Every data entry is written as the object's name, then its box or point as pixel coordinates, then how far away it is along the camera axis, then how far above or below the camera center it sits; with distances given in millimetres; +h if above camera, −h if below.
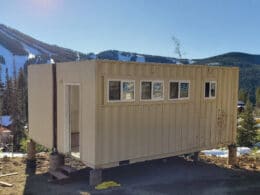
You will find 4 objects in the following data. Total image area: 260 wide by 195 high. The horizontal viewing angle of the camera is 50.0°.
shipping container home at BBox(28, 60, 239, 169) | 6000 -629
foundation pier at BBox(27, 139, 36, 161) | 8258 -2006
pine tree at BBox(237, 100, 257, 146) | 15078 -2490
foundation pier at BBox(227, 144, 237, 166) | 8383 -2141
